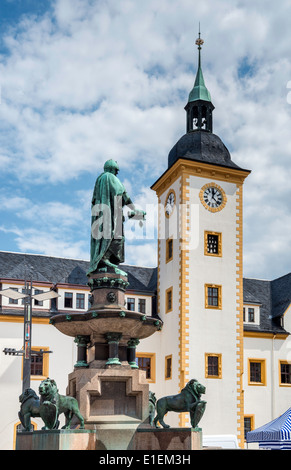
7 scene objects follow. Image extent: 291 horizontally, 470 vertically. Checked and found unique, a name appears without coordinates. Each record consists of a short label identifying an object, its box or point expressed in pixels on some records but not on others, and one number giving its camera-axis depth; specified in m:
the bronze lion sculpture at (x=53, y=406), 11.67
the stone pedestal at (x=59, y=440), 11.38
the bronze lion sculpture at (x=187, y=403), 12.36
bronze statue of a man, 13.84
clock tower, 32.31
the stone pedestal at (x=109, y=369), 12.34
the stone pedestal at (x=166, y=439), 11.97
